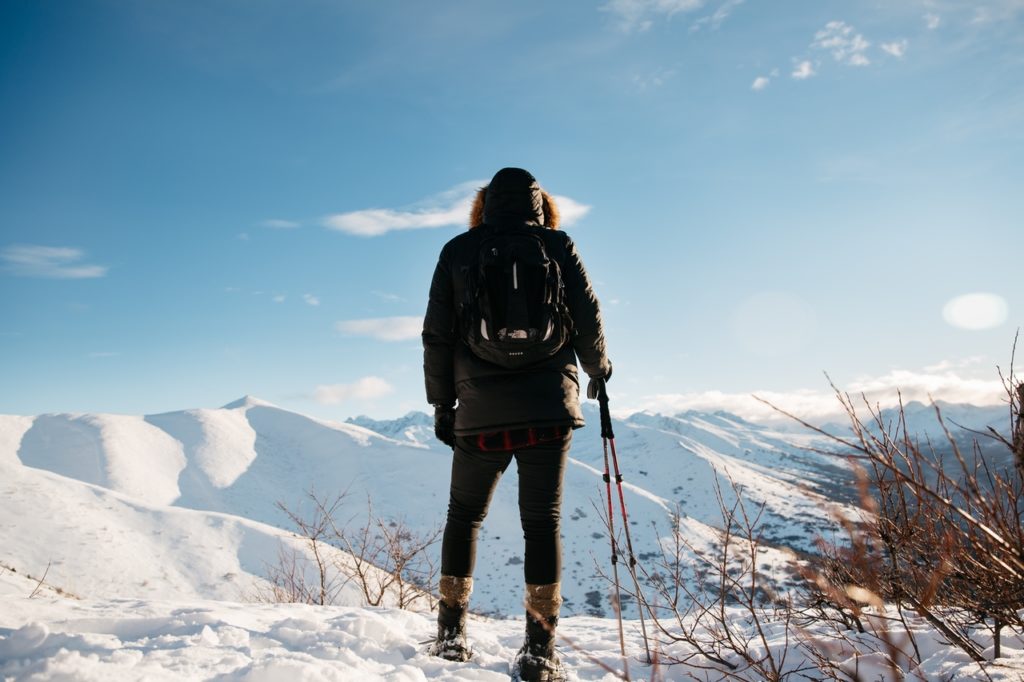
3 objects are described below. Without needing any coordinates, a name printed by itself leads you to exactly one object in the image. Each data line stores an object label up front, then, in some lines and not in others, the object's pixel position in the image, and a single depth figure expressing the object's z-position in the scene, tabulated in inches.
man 123.6
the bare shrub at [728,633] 110.6
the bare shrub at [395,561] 308.9
